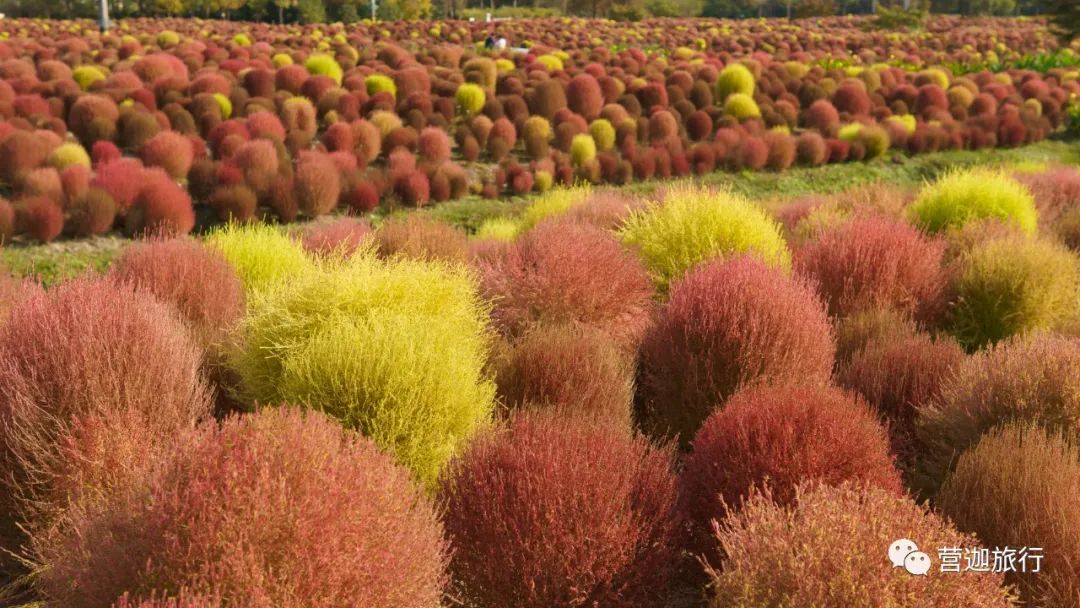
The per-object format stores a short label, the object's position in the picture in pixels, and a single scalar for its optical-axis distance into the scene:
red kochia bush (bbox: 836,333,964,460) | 5.00
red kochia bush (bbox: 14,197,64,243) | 11.61
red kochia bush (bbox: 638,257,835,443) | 4.97
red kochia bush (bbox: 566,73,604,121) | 20.34
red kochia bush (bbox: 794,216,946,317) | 6.67
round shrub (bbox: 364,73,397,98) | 20.19
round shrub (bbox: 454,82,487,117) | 19.72
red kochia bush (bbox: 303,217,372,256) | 7.37
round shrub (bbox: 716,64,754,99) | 22.91
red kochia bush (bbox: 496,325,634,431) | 4.75
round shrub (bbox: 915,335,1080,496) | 4.30
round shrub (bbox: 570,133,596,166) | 17.38
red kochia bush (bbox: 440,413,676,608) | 3.35
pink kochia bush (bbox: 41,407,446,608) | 2.67
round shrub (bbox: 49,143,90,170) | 13.80
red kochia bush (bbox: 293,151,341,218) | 13.49
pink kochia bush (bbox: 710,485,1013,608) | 2.76
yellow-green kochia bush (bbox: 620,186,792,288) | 7.09
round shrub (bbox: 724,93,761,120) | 21.55
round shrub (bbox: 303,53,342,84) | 21.53
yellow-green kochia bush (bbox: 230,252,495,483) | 4.14
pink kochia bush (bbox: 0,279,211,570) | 3.84
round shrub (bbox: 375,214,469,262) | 7.18
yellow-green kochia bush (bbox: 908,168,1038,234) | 8.84
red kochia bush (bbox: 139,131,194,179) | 14.38
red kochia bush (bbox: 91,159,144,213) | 12.37
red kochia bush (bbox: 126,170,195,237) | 12.03
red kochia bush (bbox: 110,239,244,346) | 5.76
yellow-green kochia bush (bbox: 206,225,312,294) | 6.73
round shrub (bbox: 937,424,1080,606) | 3.31
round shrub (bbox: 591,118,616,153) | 18.64
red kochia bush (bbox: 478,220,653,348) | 6.13
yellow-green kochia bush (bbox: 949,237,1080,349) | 6.49
